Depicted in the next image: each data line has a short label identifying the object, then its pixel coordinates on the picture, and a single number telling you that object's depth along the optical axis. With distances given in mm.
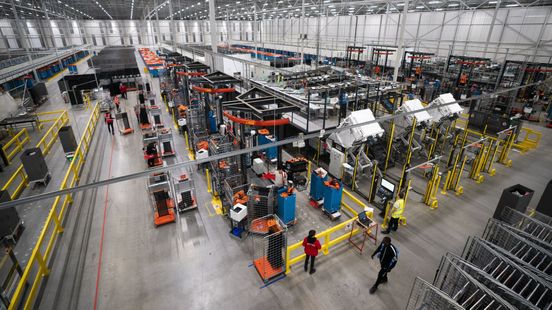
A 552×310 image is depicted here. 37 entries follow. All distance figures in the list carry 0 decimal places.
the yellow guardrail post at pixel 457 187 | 9064
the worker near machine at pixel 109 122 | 13994
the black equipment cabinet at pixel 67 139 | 11070
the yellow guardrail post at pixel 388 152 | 9119
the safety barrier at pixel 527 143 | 12504
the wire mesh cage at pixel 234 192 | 7395
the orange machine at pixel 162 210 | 7754
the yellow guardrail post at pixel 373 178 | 8266
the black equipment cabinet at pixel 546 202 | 7312
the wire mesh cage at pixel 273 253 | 5824
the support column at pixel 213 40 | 14828
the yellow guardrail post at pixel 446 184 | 9188
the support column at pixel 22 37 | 13547
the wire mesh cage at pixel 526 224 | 5548
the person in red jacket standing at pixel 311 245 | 5656
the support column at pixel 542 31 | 18703
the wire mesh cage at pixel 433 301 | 3785
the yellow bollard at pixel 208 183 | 9434
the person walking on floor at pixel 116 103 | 17414
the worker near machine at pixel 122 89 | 21875
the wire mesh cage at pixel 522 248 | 4797
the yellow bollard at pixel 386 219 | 7552
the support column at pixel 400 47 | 12597
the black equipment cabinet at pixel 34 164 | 9273
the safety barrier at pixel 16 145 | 11820
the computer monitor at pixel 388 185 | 7586
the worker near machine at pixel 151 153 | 10766
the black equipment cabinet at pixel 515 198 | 6734
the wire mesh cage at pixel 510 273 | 4102
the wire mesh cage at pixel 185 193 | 8183
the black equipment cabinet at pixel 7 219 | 6703
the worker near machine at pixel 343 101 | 10878
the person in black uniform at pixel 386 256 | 5324
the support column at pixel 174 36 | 27398
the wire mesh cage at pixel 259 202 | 7113
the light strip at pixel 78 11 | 31859
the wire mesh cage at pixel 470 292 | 3742
